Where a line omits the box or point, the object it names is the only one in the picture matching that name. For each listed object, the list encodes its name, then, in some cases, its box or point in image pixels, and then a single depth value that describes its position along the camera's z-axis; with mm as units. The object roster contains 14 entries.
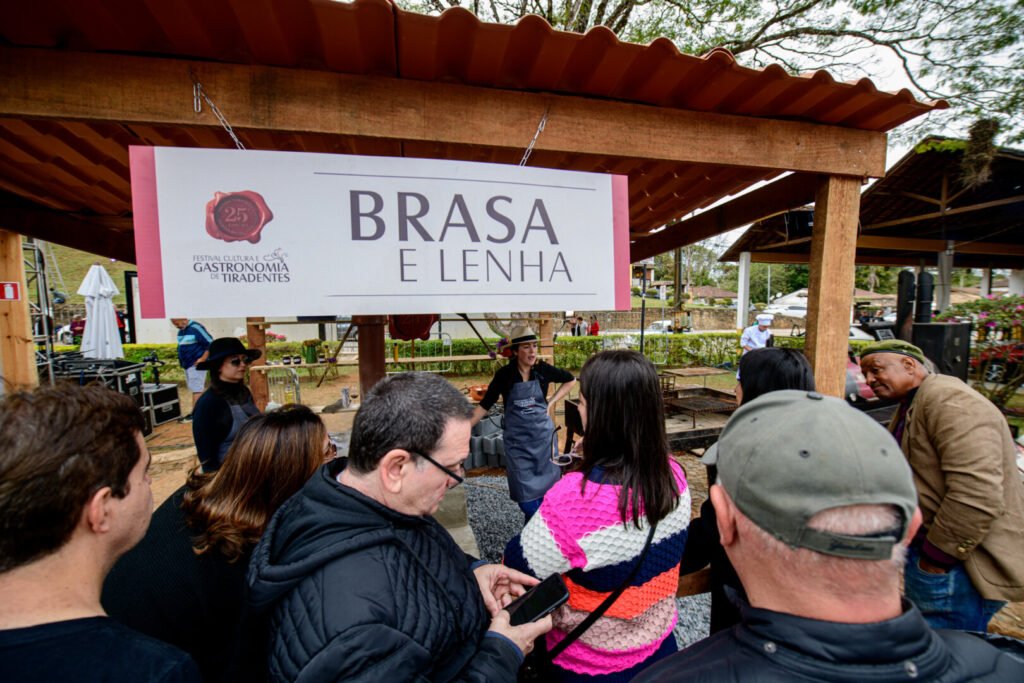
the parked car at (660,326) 24617
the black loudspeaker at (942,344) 6039
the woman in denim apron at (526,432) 3379
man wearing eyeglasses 901
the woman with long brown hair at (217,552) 1192
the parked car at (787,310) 32475
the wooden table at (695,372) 7883
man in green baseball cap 667
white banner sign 1647
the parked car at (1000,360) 6926
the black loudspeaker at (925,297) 7012
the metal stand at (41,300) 6918
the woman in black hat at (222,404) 2650
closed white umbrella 8867
